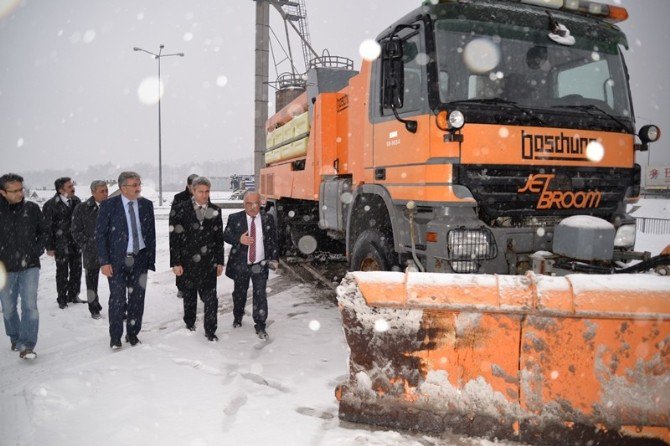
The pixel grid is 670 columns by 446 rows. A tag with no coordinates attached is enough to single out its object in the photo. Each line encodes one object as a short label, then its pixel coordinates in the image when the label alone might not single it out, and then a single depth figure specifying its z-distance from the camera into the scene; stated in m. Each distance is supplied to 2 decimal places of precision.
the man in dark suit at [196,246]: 5.20
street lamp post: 29.18
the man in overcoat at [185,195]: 6.48
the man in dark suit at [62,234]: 6.45
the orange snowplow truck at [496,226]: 2.69
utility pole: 17.83
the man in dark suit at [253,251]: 5.23
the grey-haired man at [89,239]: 6.05
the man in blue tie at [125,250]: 4.86
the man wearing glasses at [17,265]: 4.66
